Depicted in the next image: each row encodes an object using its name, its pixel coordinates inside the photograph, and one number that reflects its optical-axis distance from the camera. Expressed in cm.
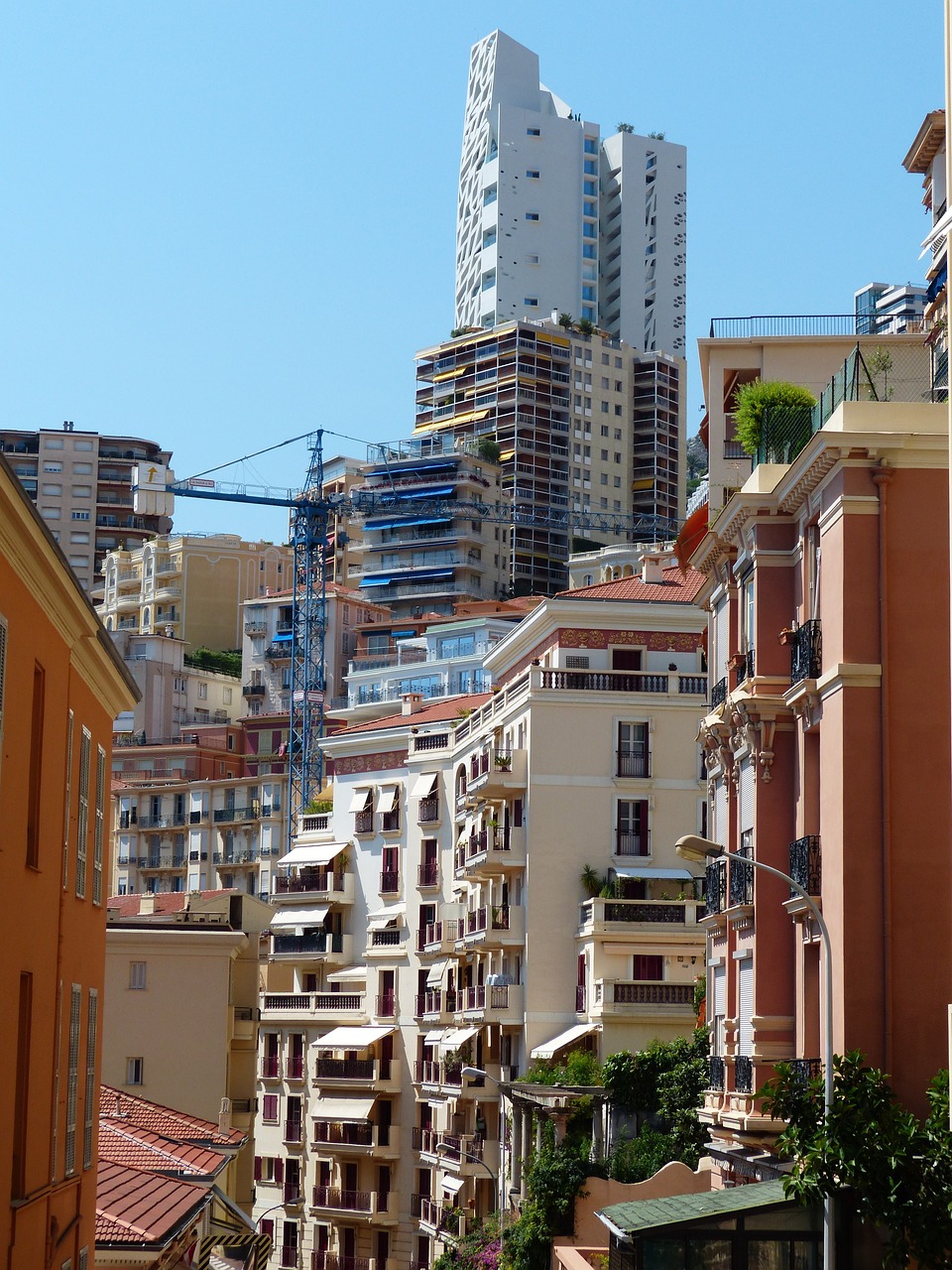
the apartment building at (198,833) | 13238
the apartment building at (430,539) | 17000
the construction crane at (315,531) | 12875
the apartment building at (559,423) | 18238
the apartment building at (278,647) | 15800
